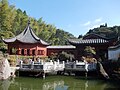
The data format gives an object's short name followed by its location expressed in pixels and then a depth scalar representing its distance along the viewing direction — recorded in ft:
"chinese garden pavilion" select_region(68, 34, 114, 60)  52.41
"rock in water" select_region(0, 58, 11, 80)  32.54
